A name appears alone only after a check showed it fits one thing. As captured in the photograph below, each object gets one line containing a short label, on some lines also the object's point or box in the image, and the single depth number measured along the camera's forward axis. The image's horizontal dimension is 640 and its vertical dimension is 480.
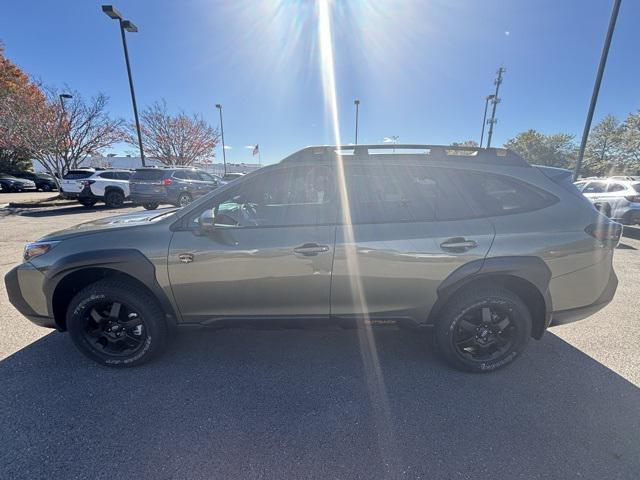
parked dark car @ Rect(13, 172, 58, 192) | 23.11
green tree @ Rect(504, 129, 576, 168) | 47.41
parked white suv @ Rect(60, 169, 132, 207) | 12.60
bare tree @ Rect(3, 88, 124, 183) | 14.41
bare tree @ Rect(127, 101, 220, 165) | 27.16
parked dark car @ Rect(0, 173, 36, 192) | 21.14
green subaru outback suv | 2.28
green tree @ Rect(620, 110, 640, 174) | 30.45
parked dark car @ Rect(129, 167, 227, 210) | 11.60
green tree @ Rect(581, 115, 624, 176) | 36.69
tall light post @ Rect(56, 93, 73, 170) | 15.16
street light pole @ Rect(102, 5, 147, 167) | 10.27
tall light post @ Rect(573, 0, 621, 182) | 9.22
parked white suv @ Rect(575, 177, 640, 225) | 8.17
